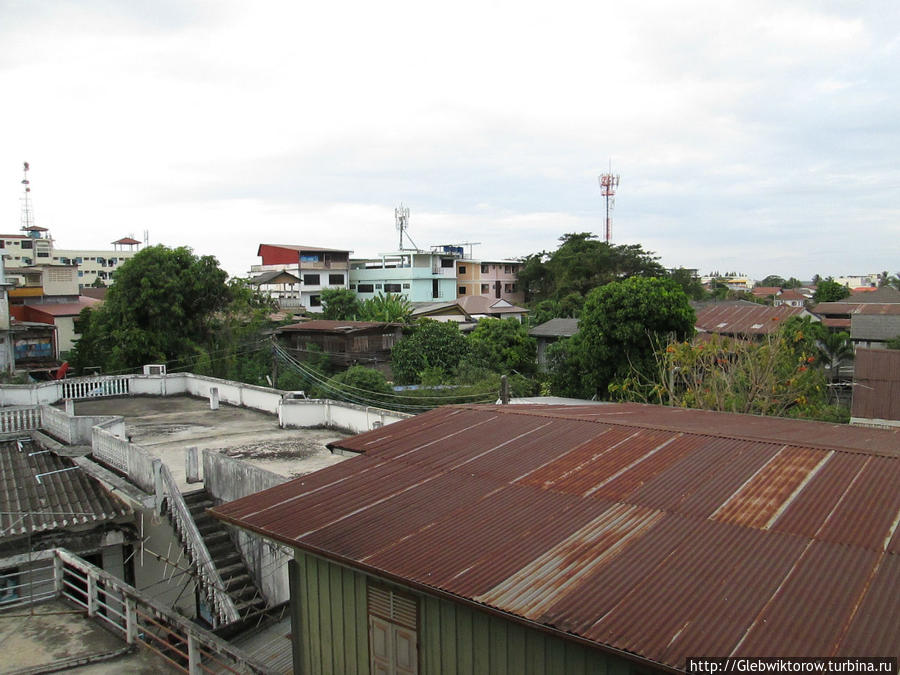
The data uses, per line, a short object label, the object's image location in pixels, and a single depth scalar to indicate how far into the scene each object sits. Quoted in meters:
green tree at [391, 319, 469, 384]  28.33
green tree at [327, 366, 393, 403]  23.69
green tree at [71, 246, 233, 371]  27.00
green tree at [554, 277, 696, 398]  23.02
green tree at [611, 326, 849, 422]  16.52
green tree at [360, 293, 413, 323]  40.10
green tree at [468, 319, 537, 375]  31.80
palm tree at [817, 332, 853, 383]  30.81
